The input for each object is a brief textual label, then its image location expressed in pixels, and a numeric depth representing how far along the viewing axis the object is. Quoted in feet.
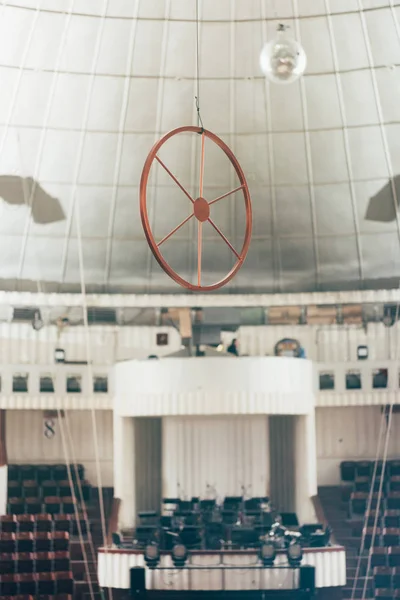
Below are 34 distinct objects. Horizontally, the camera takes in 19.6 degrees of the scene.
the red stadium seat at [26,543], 79.56
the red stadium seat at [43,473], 95.30
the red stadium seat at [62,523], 83.15
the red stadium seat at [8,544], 79.56
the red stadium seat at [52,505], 87.92
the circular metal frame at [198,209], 47.19
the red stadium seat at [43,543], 79.71
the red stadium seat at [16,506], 88.26
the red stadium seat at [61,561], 78.48
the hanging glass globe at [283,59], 64.85
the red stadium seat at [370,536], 82.99
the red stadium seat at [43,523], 82.69
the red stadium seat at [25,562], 78.48
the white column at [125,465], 92.02
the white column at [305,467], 91.71
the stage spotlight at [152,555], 77.62
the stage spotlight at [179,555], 77.30
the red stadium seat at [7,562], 78.48
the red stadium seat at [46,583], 77.30
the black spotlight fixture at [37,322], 98.32
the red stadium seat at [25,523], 82.89
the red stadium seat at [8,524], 82.58
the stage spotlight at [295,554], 77.00
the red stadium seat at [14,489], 93.76
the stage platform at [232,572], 78.18
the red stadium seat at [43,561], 78.38
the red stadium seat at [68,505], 88.48
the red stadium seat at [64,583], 77.36
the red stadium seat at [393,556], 79.25
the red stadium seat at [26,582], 77.46
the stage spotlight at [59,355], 97.30
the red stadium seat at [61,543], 80.02
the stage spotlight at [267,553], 76.84
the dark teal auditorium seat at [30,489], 92.63
